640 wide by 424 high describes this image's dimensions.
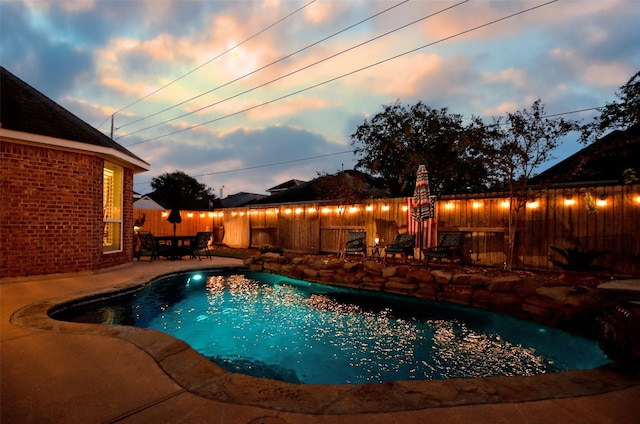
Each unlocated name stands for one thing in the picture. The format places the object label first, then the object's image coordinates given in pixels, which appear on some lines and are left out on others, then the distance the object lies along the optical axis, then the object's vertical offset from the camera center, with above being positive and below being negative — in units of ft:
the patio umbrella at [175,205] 34.81 +1.13
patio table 31.27 -3.81
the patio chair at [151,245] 30.14 -3.19
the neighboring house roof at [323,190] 39.42 +4.43
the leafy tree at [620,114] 30.19 +10.86
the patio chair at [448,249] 25.02 -2.78
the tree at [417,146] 44.19 +11.13
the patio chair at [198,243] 32.77 -3.14
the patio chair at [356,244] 31.56 -2.94
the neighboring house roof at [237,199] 132.36 +7.68
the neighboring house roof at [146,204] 48.91 +1.72
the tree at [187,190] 101.77 +8.99
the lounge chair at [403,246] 27.72 -2.74
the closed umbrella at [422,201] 25.49 +1.44
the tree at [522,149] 23.43 +5.52
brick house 18.48 +1.81
